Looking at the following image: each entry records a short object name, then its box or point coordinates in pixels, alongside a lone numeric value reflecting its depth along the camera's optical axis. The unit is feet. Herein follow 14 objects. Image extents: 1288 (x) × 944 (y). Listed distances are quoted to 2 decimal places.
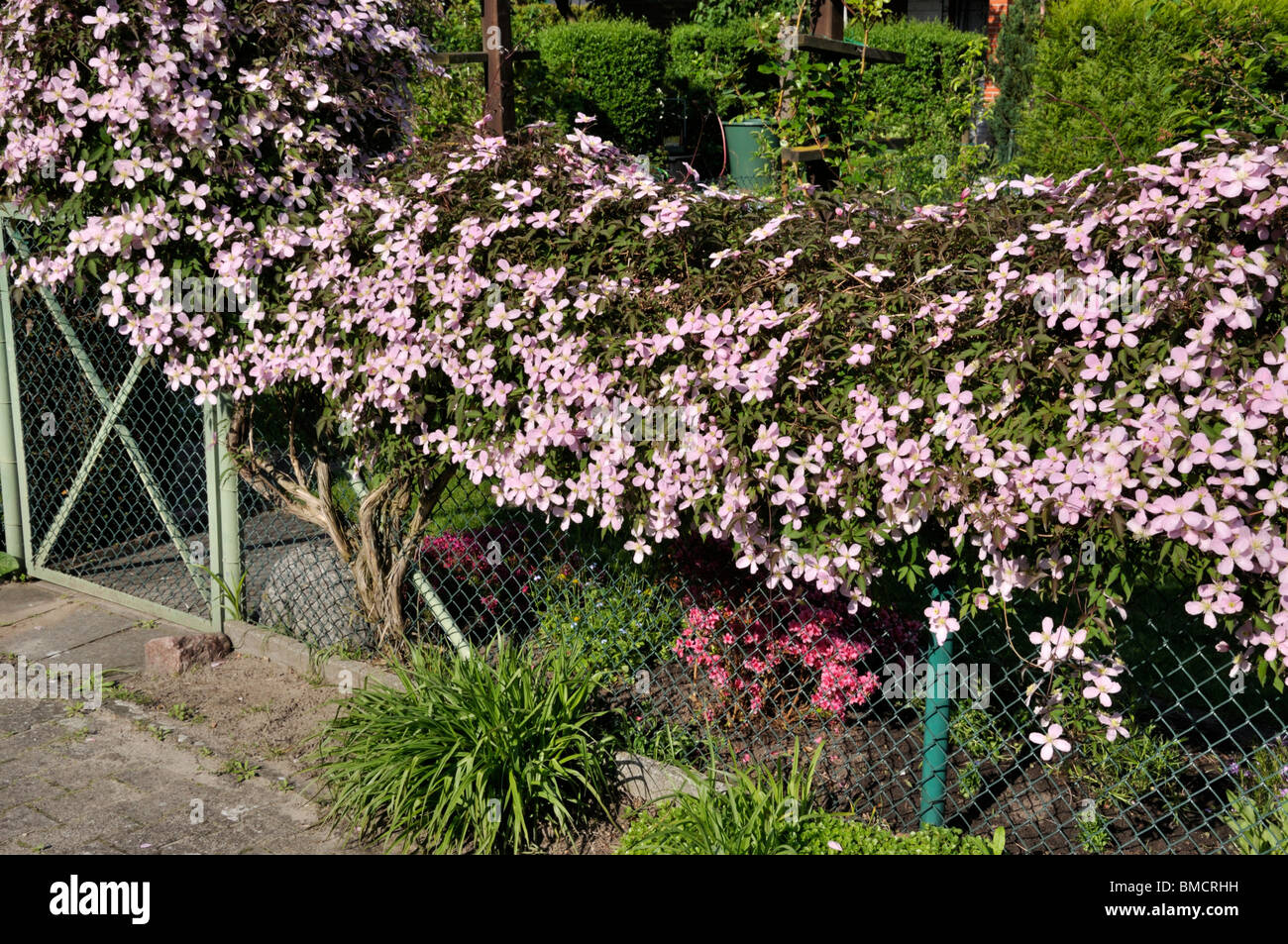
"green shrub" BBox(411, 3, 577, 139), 28.94
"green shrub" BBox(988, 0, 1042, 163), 38.06
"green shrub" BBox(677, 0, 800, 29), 49.98
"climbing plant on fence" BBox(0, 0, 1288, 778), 8.04
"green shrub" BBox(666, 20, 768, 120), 44.09
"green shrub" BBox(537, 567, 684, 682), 12.30
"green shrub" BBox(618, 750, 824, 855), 9.60
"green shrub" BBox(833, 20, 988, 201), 21.57
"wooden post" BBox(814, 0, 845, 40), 20.12
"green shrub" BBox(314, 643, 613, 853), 10.54
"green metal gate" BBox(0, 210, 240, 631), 16.51
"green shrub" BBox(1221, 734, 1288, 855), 9.39
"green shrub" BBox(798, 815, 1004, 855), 9.55
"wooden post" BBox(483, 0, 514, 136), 21.58
